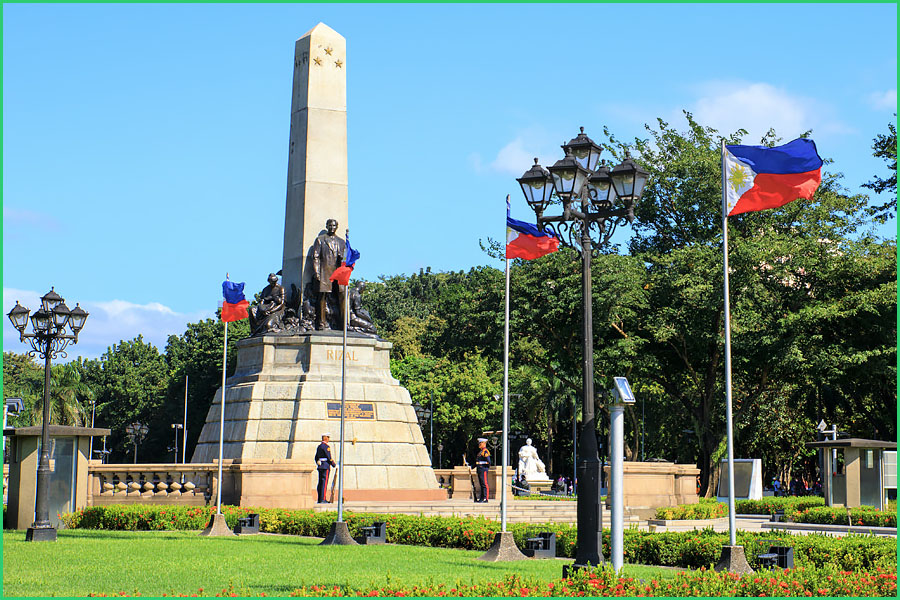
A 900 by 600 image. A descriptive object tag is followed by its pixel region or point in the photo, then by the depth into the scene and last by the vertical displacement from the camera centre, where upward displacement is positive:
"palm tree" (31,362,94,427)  73.94 +0.38
